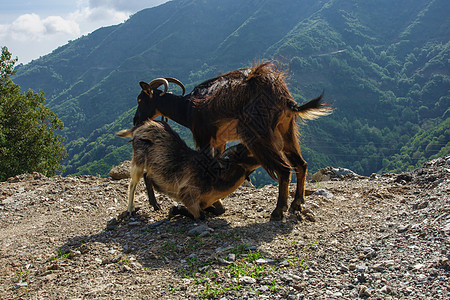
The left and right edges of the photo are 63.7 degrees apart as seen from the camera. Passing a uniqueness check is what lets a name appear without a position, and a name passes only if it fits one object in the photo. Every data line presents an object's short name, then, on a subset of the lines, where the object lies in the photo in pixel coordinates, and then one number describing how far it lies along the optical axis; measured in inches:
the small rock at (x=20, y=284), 147.7
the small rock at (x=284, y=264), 141.5
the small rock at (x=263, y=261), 145.6
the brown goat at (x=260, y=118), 190.1
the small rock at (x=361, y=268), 125.6
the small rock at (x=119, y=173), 325.7
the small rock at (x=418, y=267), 117.6
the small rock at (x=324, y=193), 236.1
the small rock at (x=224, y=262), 146.8
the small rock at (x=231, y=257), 149.4
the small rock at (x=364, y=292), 108.5
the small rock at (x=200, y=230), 183.8
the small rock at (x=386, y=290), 108.3
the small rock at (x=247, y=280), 128.8
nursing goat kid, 198.7
